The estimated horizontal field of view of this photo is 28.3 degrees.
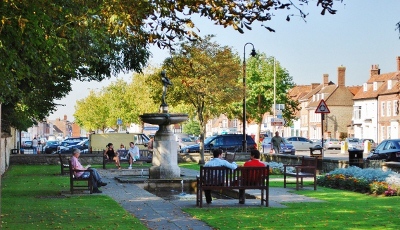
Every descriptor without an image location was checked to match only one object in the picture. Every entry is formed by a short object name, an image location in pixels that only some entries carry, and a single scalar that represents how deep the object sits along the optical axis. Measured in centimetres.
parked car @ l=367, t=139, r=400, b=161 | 3606
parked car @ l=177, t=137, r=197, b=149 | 7811
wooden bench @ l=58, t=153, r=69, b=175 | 3086
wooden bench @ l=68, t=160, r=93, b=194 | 2081
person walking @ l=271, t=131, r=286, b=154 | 4478
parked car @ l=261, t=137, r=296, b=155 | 5953
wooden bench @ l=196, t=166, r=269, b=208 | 1709
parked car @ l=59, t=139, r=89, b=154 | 5838
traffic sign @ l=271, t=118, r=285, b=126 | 5094
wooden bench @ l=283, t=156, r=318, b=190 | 2202
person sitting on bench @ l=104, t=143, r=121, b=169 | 3824
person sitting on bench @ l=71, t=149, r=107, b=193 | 2134
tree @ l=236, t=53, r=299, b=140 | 9031
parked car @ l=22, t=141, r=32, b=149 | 9294
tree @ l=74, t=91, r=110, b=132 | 12181
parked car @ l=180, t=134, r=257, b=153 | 5378
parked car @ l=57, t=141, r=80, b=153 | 6109
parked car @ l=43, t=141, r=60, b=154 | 6556
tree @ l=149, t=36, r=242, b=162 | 5041
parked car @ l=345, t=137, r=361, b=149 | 7492
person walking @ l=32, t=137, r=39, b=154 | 6587
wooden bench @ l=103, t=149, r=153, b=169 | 3575
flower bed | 2030
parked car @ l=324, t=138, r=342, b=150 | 8062
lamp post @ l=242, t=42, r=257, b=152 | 4766
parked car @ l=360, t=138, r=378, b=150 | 7475
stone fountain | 2681
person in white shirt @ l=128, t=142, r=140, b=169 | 3544
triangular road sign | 3067
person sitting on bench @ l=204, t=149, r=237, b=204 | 1755
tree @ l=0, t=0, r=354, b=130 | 1017
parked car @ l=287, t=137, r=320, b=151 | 7451
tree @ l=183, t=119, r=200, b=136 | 13902
